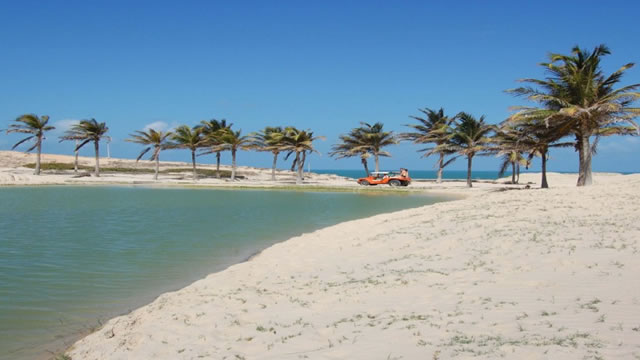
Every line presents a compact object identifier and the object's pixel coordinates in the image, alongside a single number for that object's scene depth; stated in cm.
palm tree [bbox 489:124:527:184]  3306
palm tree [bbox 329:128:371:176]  5978
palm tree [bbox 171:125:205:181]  5719
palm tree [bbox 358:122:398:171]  5931
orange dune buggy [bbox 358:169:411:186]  4928
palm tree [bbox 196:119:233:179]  5924
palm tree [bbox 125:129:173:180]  5719
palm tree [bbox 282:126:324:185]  5644
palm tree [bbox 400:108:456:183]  5148
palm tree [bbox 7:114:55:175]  5309
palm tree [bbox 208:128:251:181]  5712
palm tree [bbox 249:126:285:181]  5697
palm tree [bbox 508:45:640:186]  2538
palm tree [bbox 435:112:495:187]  4812
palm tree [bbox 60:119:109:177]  5691
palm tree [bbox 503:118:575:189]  2956
